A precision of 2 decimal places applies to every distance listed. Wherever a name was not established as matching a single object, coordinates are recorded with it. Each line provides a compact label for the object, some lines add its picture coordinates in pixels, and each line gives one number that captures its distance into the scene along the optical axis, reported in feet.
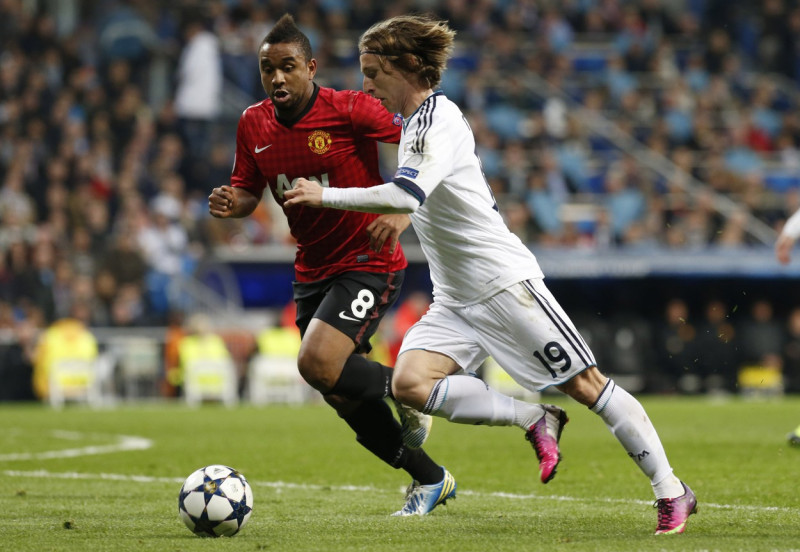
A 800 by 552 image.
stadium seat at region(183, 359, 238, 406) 141.18
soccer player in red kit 46.06
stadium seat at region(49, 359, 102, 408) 138.62
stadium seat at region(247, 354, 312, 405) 143.54
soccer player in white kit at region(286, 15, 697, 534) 39.22
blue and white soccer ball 40.52
